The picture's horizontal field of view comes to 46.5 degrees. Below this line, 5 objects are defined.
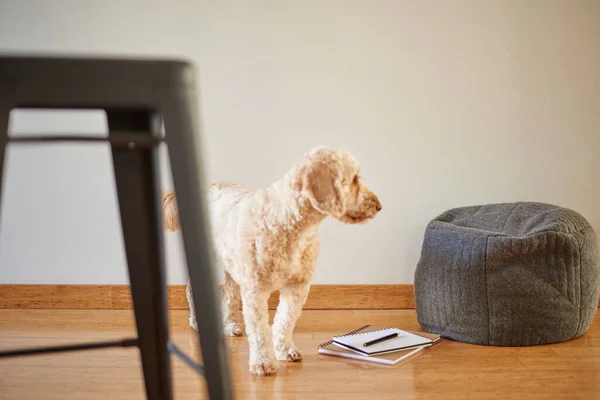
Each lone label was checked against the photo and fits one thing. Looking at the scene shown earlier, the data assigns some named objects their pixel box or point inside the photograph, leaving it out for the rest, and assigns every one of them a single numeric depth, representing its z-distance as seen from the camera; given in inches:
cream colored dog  88.3
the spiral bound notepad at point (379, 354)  98.7
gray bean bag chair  103.6
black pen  102.1
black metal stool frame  35.7
